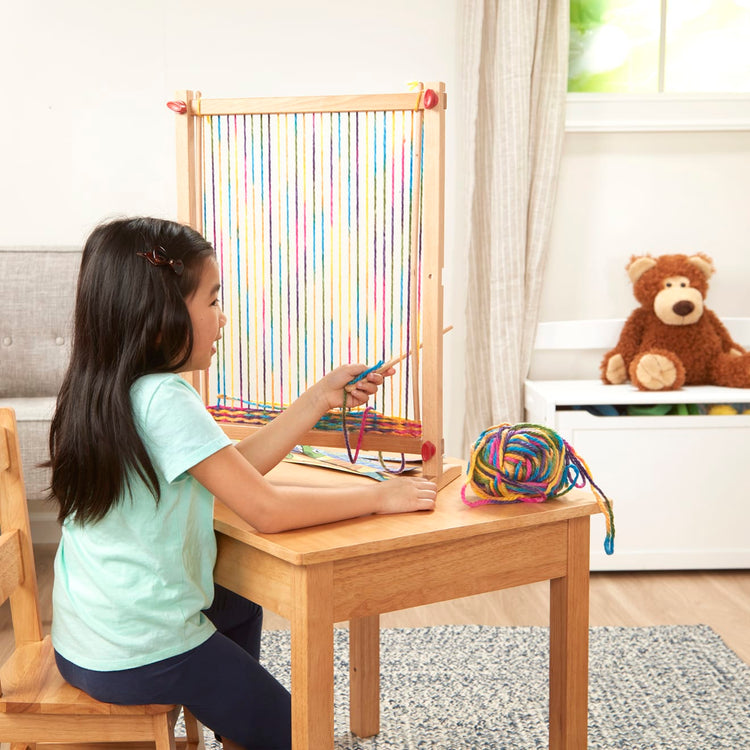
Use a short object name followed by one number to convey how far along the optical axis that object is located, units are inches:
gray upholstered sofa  110.7
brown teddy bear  109.4
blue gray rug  70.6
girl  45.9
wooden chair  45.3
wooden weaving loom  54.1
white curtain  110.7
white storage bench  104.7
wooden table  42.8
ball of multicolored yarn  48.6
